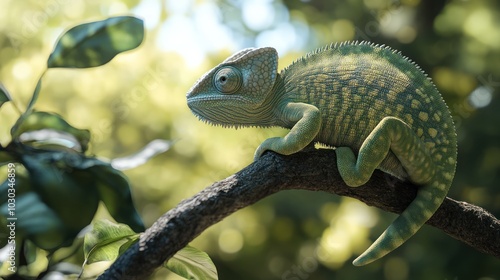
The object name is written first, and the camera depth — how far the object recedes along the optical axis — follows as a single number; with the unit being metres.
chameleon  0.82
